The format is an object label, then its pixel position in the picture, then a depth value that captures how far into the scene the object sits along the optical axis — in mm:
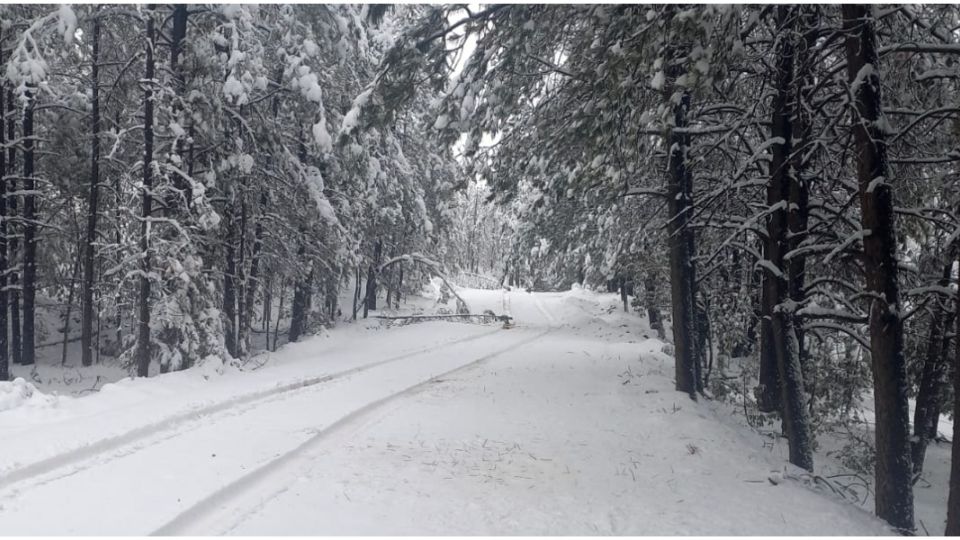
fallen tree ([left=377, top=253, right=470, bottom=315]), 24766
